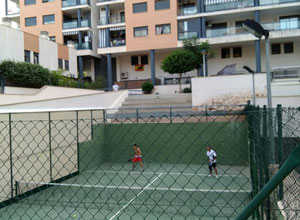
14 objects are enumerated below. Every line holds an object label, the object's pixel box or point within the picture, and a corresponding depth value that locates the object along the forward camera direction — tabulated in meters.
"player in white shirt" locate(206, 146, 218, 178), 14.76
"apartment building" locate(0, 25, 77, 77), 21.19
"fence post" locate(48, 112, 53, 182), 12.93
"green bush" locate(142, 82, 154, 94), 30.43
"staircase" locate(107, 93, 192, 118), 24.98
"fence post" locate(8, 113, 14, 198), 10.93
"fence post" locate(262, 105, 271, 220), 3.17
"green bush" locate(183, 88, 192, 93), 28.42
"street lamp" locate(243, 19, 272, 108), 7.16
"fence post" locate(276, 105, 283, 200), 3.68
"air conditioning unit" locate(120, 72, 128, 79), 36.72
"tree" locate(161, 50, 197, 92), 27.55
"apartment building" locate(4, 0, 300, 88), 30.47
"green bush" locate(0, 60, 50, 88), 17.75
